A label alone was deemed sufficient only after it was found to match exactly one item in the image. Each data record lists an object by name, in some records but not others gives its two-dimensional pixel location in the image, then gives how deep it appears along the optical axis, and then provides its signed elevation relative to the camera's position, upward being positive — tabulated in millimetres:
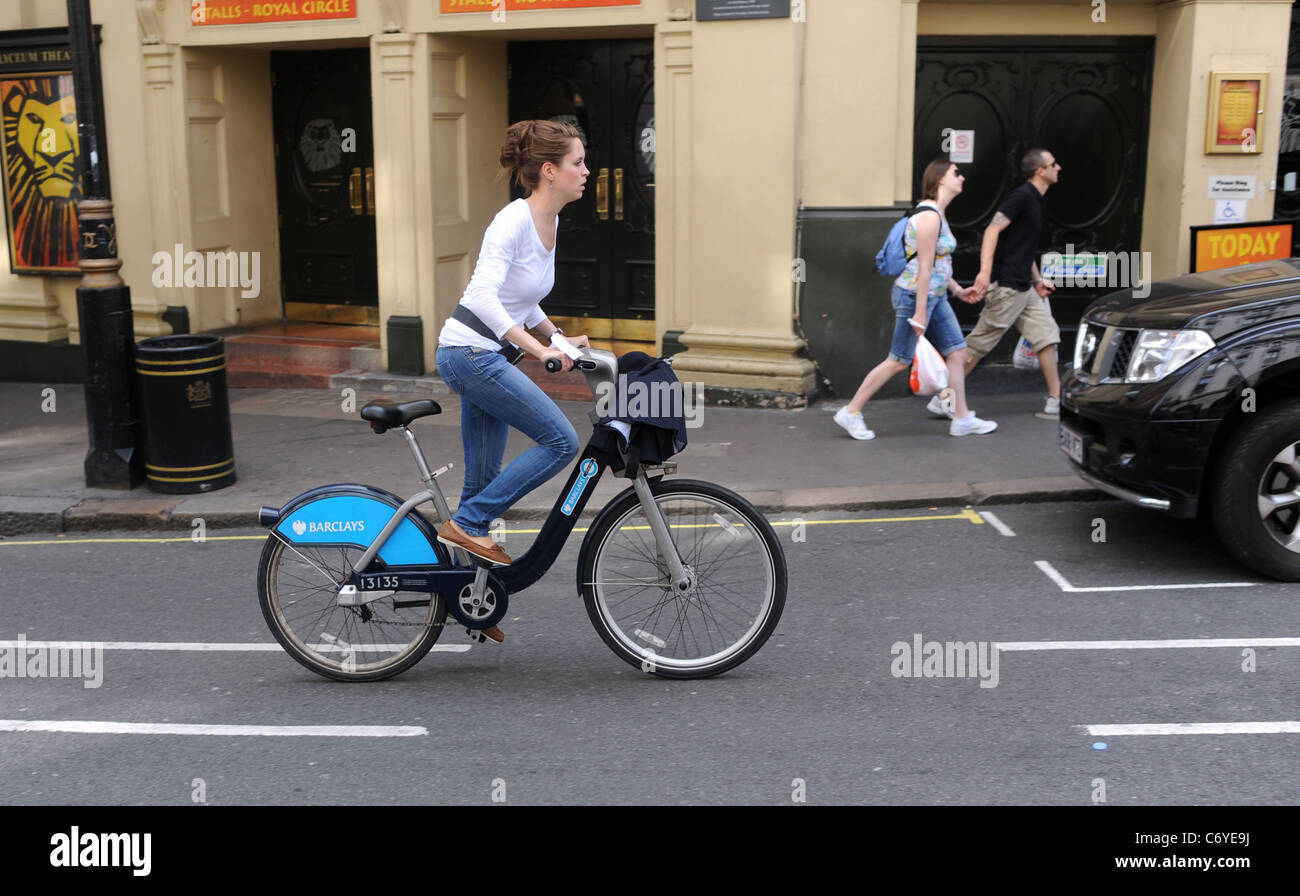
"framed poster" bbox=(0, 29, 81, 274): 12609 +376
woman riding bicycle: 4988 -505
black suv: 6129 -1055
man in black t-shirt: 9461 -617
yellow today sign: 10109 -408
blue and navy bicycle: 5047 -1475
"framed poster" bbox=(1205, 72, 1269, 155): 10227 +603
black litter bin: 8445 -1420
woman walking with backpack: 8844 -763
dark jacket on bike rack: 4906 -816
